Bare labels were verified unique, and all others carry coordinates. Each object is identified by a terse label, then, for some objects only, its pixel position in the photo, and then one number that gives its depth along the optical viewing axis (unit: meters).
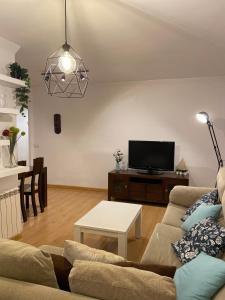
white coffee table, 2.55
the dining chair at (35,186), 4.09
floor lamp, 4.55
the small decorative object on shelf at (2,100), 3.03
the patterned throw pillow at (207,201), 2.66
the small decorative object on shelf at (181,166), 5.01
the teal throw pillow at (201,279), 1.32
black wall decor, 5.79
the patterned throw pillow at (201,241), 1.77
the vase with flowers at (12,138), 3.10
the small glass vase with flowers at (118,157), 5.21
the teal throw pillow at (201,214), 2.31
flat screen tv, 4.82
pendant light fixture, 2.19
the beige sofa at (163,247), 1.11
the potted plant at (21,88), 3.16
